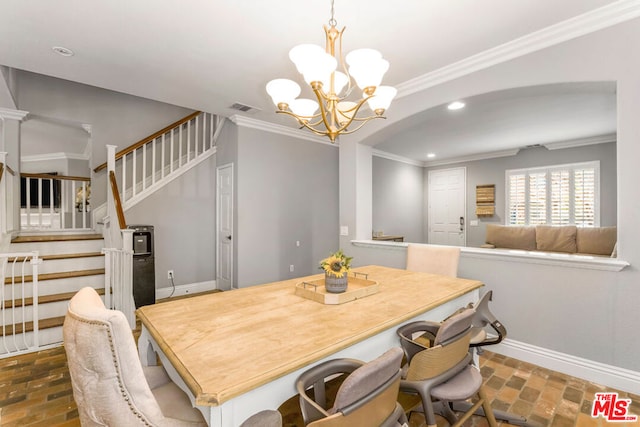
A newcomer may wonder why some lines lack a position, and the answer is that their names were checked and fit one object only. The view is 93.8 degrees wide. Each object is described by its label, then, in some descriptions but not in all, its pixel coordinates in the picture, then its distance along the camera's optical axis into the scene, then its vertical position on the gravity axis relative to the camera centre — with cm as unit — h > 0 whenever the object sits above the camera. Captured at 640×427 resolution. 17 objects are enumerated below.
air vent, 381 +138
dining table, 93 -50
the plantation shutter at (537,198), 595 +29
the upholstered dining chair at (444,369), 125 -69
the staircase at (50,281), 275 -73
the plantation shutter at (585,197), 541 +28
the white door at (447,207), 716 +15
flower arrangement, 175 -31
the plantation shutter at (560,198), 567 +28
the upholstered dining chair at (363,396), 85 -57
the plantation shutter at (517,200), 620 +27
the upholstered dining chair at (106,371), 85 -46
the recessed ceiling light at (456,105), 295 +110
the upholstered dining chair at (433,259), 262 -42
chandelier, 160 +79
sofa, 461 -45
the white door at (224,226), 449 -20
